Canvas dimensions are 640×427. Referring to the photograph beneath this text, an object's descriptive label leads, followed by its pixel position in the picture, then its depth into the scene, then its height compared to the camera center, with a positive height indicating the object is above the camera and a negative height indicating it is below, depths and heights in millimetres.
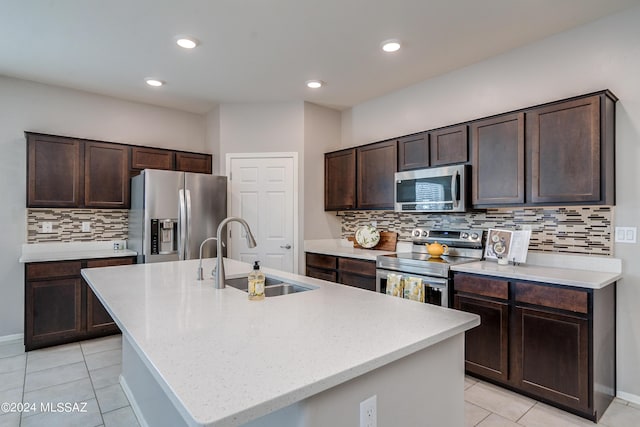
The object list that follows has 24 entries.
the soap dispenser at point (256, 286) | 1717 -359
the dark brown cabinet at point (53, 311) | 3295 -944
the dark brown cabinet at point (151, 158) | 4078 +655
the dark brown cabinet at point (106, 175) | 3785 +418
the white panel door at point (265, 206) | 4387 +91
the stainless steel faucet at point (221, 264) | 1849 -287
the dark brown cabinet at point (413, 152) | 3426 +624
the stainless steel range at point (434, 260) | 2889 -415
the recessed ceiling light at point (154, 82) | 3713 +1404
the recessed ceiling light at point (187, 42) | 2834 +1410
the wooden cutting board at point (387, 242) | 4051 -329
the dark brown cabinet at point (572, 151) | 2332 +437
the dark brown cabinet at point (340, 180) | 4230 +417
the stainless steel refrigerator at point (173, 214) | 3680 -9
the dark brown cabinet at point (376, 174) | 3785 +442
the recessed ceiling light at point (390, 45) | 2897 +1421
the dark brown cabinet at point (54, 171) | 3479 +427
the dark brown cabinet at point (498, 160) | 2728 +435
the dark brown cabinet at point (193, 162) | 4407 +658
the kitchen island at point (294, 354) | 864 -423
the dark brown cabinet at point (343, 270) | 3566 -624
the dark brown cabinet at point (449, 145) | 3102 +624
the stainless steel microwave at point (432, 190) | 3059 +224
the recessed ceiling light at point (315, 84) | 3779 +1418
